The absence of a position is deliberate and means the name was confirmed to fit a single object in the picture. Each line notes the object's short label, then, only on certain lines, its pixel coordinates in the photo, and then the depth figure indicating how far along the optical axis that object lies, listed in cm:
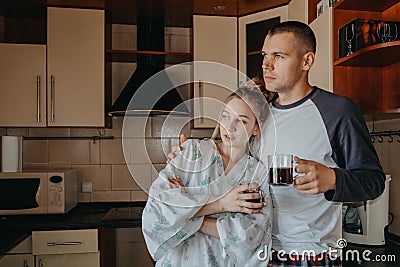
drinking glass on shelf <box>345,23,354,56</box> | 185
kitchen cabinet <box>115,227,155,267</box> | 297
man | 130
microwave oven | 249
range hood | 266
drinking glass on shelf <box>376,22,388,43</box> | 180
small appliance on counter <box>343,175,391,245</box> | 194
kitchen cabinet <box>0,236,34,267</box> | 231
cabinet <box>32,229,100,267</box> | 232
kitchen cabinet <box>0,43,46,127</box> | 263
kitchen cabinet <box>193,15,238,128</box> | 276
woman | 120
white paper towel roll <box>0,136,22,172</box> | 254
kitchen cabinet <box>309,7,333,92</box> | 199
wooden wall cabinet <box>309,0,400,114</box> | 193
